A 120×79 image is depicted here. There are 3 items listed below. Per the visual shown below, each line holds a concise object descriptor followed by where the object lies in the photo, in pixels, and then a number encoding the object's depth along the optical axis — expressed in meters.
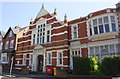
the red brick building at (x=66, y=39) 10.12
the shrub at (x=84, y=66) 7.84
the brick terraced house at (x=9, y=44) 18.89
